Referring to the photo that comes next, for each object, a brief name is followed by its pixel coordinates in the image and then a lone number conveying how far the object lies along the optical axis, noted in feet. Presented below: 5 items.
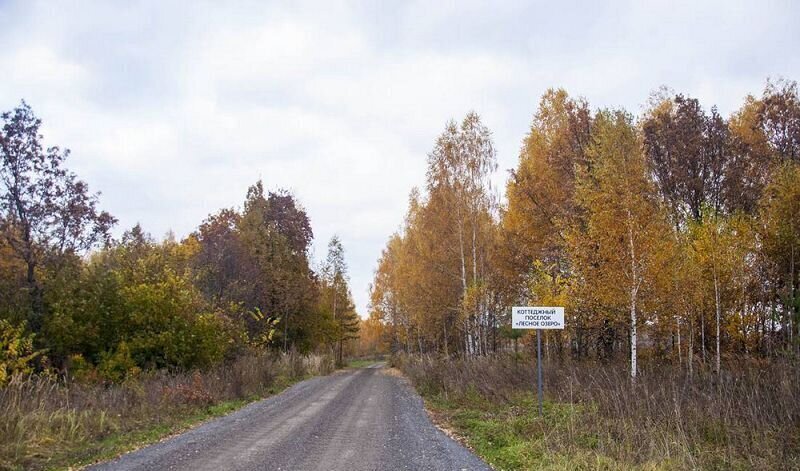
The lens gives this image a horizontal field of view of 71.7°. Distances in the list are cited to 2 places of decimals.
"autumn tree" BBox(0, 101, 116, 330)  57.52
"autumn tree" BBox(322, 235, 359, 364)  168.91
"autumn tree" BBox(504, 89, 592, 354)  66.23
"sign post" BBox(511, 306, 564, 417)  38.70
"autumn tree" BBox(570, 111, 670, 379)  48.47
